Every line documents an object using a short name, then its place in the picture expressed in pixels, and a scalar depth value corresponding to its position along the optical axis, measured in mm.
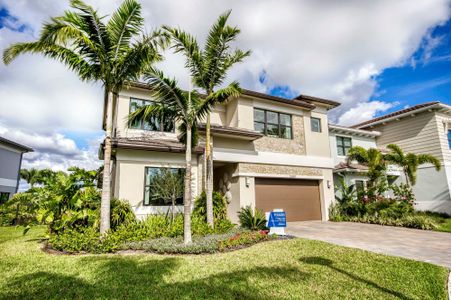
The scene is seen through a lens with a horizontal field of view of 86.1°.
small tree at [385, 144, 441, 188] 17031
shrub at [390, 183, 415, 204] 15734
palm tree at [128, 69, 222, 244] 8863
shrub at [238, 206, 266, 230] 11461
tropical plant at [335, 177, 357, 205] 17281
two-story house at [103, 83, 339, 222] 12102
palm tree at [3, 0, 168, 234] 8266
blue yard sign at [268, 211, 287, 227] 10609
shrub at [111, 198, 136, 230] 10435
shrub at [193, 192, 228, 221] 12102
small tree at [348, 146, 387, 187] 16469
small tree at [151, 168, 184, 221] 11508
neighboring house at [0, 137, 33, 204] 22375
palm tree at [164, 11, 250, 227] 9891
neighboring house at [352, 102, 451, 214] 18828
